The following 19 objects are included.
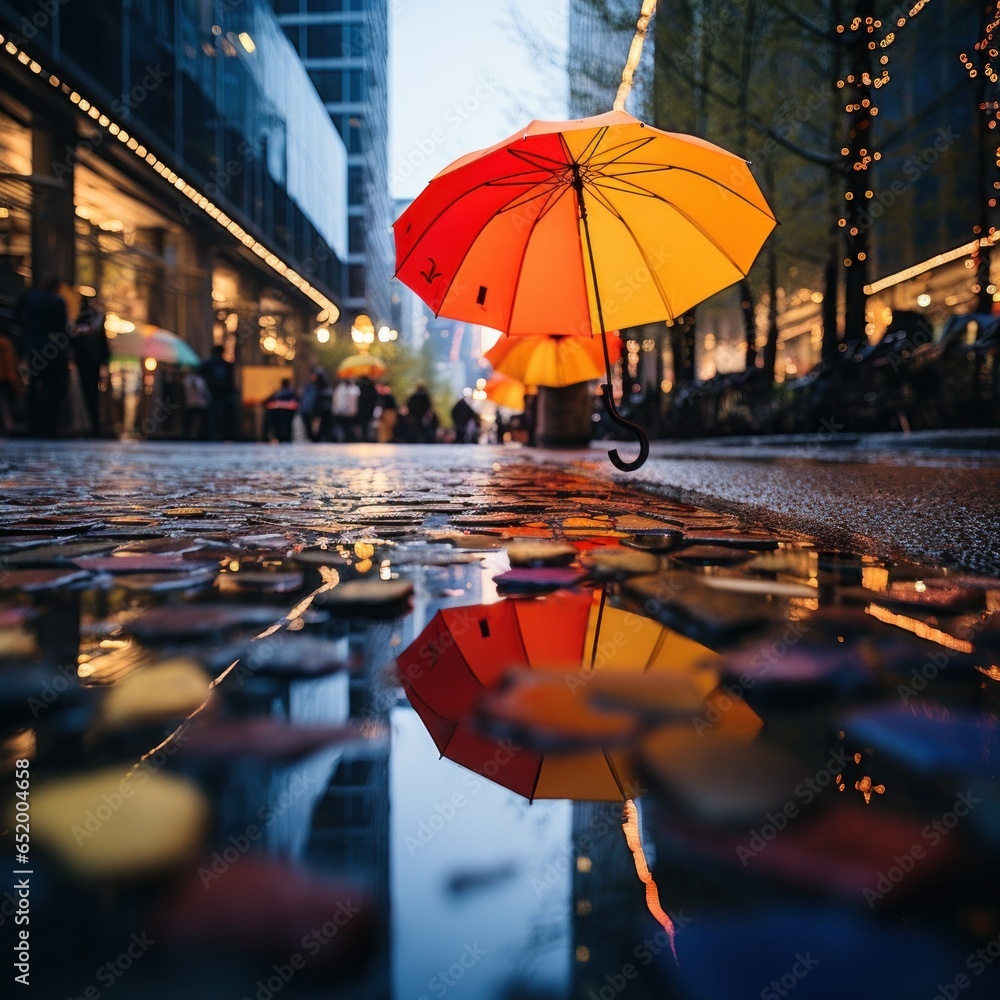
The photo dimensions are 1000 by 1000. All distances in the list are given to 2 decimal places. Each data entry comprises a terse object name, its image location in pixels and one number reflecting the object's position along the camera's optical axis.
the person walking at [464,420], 22.08
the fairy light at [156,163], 13.09
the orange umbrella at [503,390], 17.16
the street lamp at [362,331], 27.48
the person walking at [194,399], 16.81
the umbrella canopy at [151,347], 17.58
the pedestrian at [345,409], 20.00
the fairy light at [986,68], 10.44
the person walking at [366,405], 19.86
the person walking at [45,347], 11.26
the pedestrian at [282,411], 18.09
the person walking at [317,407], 19.47
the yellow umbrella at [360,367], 22.92
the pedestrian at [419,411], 20.48
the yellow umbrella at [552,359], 10.41
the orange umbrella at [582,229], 3.62
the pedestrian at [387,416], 20.58
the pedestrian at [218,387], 16.88
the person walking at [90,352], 13.04
